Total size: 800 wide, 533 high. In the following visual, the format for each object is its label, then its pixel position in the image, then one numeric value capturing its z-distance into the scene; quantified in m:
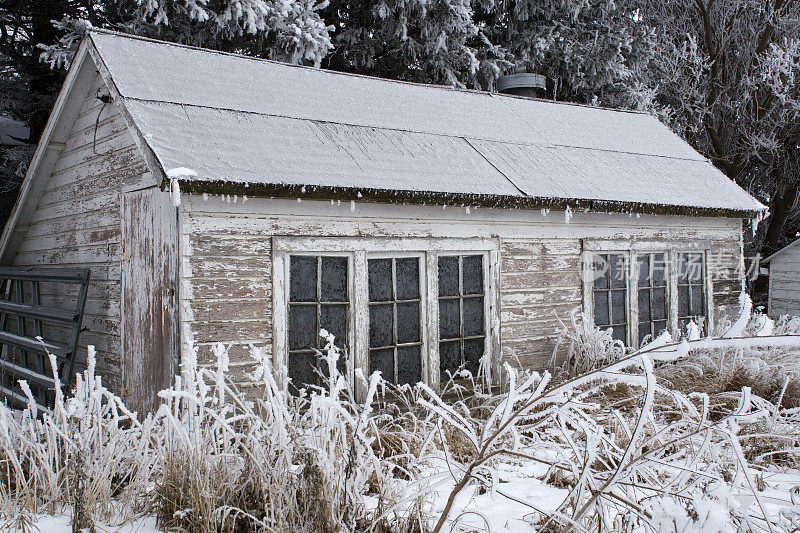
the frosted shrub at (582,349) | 7.34
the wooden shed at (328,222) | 5.52
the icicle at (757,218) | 9.45
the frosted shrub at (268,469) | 3.27
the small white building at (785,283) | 13.20
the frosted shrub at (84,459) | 3.67
